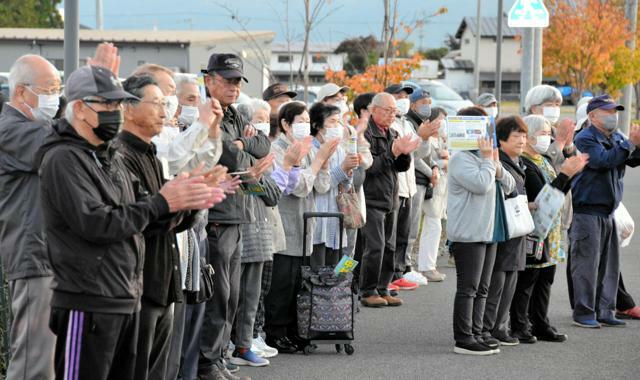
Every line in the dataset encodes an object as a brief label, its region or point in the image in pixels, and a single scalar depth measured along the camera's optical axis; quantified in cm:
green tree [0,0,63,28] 5969
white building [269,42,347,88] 7718
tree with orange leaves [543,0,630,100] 3556
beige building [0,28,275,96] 4638
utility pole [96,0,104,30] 4132
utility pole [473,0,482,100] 4386
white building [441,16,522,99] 8856
